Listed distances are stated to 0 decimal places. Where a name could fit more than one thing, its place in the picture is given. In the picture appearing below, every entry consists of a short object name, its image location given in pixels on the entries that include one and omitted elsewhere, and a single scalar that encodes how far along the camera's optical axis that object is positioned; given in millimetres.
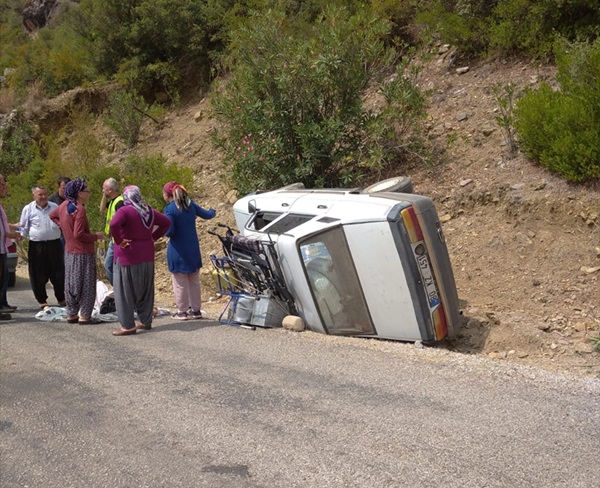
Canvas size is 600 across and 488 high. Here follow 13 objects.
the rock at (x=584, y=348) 7332
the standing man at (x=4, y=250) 9156
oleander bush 12234
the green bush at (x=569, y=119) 9773
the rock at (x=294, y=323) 7941
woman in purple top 7953
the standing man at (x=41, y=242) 9820
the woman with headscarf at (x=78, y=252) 8430
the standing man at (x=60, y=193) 9938
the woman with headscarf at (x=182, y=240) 8727
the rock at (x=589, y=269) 9016
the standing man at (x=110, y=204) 9109
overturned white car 7105
